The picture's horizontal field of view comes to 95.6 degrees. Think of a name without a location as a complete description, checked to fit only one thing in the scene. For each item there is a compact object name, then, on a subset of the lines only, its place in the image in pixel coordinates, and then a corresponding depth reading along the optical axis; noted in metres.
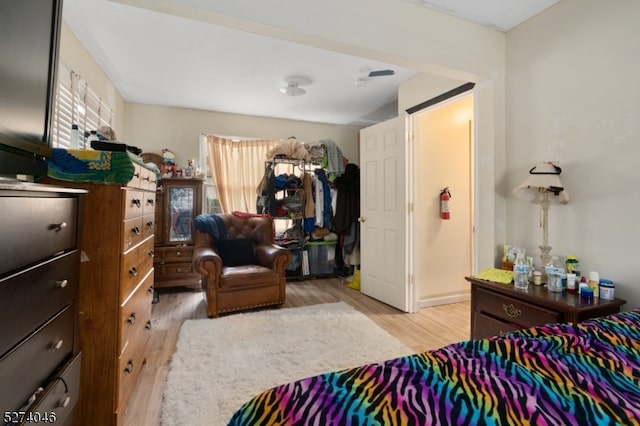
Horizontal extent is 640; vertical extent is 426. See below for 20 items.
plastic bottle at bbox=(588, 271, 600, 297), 1.58
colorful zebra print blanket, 0.57
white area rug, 1.63
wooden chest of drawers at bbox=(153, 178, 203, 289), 3.57
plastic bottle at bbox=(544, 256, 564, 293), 1.67
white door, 3.10
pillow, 3.34
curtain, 4.24
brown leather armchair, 2.83
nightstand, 1.46
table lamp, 1.79
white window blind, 2.17
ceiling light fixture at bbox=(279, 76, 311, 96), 3.21
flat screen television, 0.79
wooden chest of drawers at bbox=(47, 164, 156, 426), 1.32
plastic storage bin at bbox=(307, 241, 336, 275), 4.39
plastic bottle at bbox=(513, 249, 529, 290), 1.74
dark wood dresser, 0.65
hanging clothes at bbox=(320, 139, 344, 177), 4.30
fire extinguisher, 3.25
